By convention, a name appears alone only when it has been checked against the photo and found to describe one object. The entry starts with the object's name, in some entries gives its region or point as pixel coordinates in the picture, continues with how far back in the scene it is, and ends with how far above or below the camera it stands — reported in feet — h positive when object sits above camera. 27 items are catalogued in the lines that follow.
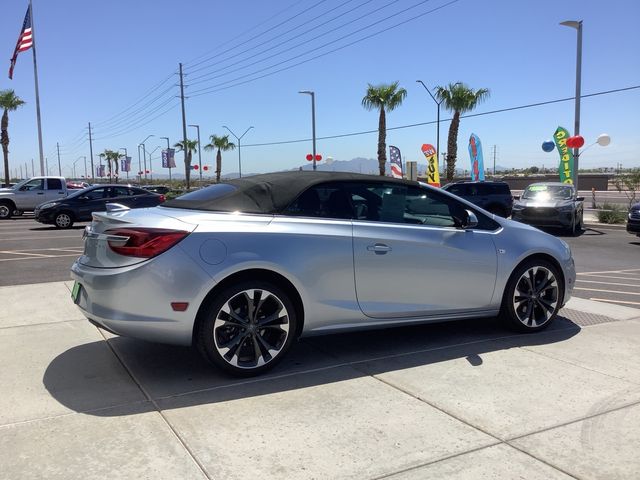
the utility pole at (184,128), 157.81 +15.98
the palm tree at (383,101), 133.80 +19.26
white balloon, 78.23 +5.18
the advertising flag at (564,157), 85.47 +3.27
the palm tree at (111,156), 404.18 +20.86
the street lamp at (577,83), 66.74 +11.55
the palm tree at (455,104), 118.11 +16.12
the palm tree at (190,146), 259.39 +17.85
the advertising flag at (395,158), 122.72 +5.12
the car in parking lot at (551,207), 54.25 -2.92
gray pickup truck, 75.36 -1.09
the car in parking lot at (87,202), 59.31 -1.94
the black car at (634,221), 44.80 -3.57
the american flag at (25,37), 102.47 +27.57
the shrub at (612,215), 64.26 -4.44
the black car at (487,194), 69.10 -1.93
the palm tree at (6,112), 135.44 +18.39
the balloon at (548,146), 103.99 +6.06
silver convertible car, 12.72 -2.13
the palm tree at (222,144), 257.14 +18.00
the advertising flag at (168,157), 241.76 +11.76
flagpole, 113.39 +16.03
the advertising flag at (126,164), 305.32 +11.13
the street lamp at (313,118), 136.87 +15.71
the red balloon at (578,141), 66.59 +4.39
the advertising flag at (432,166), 112.78 +2.85
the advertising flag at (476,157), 121.90 +4.92
